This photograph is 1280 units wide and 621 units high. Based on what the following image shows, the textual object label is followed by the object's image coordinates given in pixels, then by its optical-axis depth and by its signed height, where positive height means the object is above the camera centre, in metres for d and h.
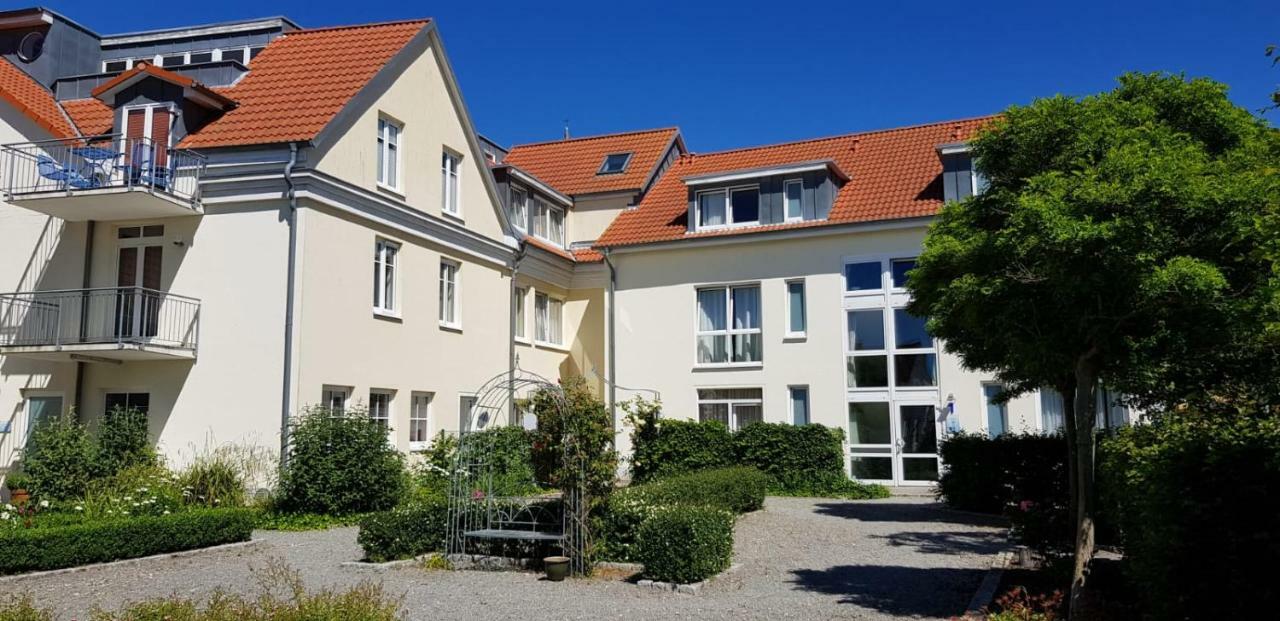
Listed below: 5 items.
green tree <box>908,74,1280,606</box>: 7.76 +1.49
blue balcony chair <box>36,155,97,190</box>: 17.98 +5.00
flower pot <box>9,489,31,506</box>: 15.71 -0.82
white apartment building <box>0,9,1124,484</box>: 18.08 +4.17
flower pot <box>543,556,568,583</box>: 11.25 -1.44
